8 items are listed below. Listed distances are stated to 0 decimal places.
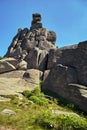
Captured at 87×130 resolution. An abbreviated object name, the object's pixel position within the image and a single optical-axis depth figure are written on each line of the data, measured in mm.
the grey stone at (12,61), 15101
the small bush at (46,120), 6647
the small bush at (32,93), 11282
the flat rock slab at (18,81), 11784
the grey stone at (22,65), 14793
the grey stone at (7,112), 7482
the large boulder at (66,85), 10732
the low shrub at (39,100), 10011
